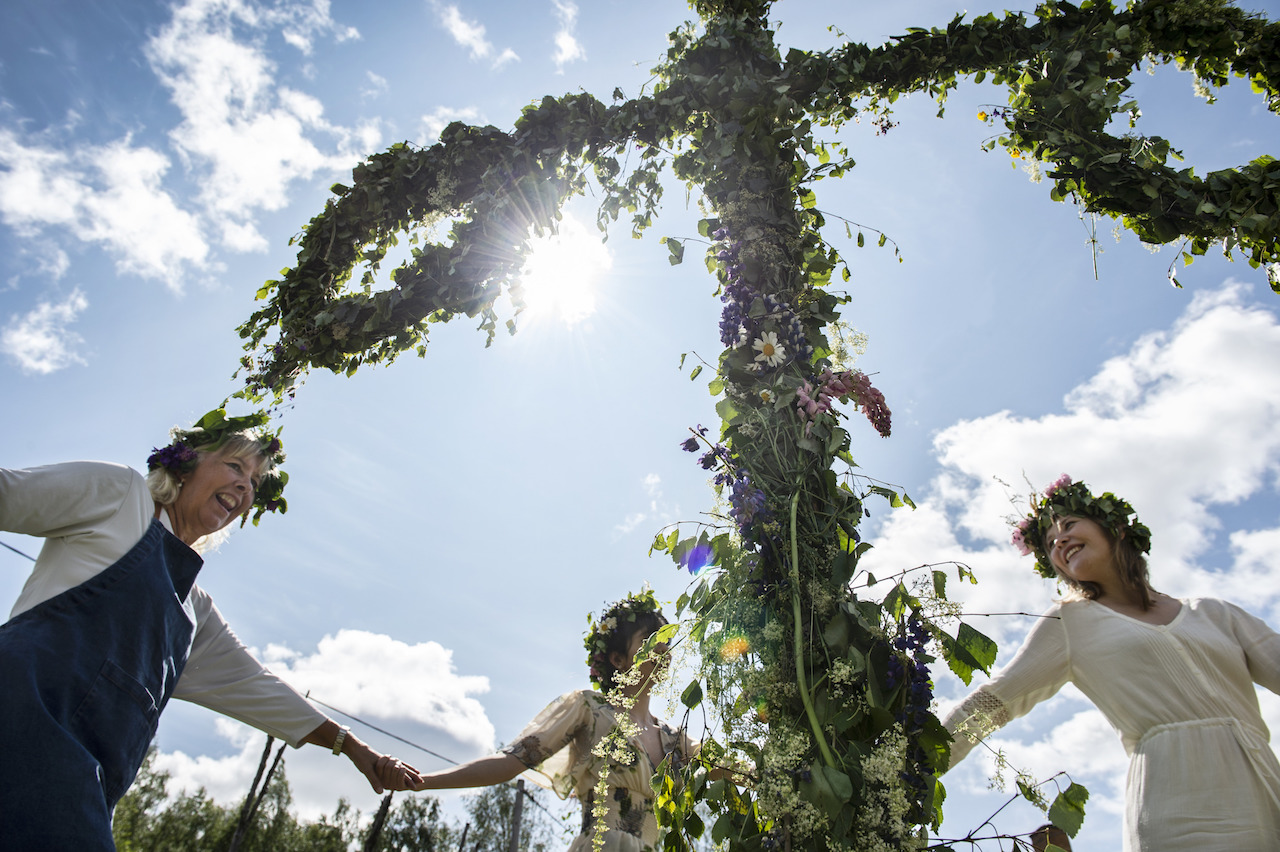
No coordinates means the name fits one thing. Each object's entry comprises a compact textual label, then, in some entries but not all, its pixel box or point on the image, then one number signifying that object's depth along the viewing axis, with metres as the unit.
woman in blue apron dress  1.37
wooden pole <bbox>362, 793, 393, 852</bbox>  16.59
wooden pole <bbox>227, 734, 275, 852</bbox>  16.86
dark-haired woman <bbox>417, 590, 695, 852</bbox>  2.40
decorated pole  1.37
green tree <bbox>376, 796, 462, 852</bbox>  31.38
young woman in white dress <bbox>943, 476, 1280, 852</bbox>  1.63
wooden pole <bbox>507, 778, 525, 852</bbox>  16.98
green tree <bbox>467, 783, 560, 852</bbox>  31.88
